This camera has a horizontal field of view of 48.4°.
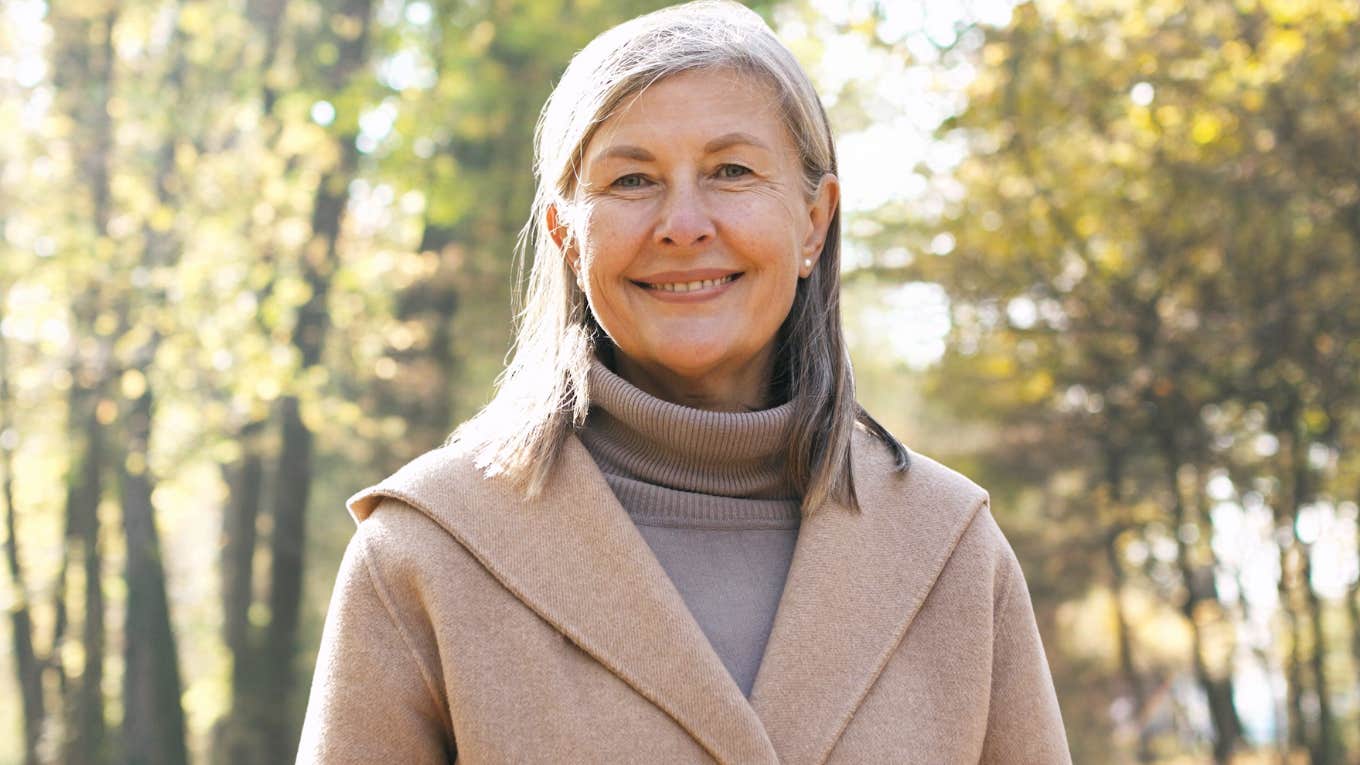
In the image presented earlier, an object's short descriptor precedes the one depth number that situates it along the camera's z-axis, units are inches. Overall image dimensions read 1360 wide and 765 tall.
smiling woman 83.7
